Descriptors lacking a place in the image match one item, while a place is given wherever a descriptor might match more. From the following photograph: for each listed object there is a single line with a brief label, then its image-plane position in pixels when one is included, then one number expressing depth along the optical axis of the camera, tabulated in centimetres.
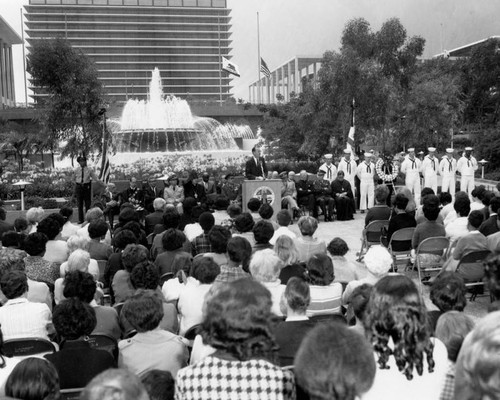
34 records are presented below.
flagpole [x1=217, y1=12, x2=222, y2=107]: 12347
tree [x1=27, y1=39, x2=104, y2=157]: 2245
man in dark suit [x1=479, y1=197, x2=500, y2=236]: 812
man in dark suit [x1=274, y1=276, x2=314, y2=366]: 400
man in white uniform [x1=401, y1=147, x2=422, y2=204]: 1780
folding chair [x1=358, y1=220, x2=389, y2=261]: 971
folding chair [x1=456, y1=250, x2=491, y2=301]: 705
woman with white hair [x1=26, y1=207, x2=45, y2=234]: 1010
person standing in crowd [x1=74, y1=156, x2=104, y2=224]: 1512
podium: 1409
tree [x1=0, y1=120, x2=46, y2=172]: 3906
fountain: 3688
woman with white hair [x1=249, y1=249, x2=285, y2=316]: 546
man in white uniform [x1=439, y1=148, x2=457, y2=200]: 1867
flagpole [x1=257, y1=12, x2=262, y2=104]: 7564
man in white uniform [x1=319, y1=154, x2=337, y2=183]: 1788
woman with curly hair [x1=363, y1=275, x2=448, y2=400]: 312
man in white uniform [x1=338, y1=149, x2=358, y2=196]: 1808
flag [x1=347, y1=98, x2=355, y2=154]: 2036
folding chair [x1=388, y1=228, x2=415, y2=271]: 866
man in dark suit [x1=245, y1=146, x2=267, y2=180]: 1545
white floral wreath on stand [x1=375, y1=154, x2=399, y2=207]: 1773
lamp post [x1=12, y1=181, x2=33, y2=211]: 1558
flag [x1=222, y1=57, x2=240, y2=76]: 5059
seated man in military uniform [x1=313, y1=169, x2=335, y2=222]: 1600
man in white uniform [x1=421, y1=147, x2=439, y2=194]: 1845
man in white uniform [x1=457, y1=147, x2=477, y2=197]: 1855
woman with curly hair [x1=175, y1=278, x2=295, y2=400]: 289
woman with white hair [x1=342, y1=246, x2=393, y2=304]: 577
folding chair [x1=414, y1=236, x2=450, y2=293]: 794
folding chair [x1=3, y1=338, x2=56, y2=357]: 458
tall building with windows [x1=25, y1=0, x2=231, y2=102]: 12544
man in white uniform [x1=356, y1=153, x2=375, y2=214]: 1716
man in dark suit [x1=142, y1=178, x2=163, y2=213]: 1467
